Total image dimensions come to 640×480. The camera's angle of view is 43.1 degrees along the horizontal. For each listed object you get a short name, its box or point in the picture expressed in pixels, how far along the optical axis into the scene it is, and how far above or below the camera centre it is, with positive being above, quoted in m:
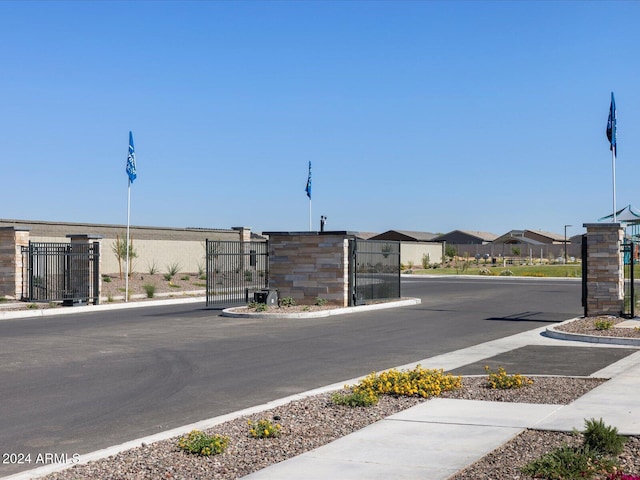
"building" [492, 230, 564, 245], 106.38 +4.15
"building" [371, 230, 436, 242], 110.88 +3.82
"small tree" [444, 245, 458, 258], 86.19 +1.08
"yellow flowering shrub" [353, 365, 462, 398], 10.59 -1.62
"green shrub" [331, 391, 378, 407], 9.92 -1.70
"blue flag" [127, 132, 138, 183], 31.20 +3.85
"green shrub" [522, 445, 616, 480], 6.70 -1.72
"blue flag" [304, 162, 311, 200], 34.66 +3.17
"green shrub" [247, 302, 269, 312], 25.62 -1.43
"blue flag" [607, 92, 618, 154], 23.42 +3.94
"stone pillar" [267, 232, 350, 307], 27.55 -0.14
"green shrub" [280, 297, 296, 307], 27.28 -1.35
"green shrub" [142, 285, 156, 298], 33.69 -1.20
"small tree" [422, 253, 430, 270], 74.50 +0.01
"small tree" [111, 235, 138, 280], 41.94 +0.57
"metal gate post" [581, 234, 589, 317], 21.92 -0.16
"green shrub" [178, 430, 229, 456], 7.58 -1.72
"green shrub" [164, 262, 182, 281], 42.08 -0.47
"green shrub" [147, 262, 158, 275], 46.45 -0.33
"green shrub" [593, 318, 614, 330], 18.25 -1.42
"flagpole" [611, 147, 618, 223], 22.57 +2.52
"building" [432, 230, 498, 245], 128.38 +3.87
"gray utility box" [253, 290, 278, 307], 26.81 -1.17
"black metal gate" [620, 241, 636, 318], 20.80 +0.01
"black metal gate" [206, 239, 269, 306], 29.65 -0.85
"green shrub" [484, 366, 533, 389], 10.98 -1.62
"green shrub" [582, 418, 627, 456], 7.36 -1.63
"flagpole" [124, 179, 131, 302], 31.13 +1.76
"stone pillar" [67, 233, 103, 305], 30.11 -0.54
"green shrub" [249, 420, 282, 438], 8.23 -1.72
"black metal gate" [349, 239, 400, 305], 28.09 -0.54
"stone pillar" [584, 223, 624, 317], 21.73 -0.21
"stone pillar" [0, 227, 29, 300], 31.14 +0.03
